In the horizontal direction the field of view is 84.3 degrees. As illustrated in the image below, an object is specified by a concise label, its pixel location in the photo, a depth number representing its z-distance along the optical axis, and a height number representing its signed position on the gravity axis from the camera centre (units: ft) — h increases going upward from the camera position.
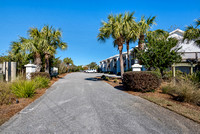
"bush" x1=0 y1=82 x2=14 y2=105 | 14.92 -3.54
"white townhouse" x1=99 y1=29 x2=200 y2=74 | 35.70 +6.88
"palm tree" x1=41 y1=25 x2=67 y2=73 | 43.43 +11.72
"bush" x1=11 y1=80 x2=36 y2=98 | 18.07 -3.22
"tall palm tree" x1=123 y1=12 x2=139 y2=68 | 35.99 +14.28
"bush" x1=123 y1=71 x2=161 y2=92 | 21.74 -2.47
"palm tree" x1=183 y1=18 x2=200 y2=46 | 30.58 +10.12
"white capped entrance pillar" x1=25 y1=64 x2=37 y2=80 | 34.71 -0.14
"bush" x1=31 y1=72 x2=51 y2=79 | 34.07 -1.46
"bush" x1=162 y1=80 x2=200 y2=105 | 15.33 -3.63
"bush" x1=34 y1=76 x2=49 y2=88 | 26.58 -3.17
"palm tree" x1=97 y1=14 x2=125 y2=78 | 35.86 +13.16
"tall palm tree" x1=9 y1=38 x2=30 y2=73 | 43.04 +5.55
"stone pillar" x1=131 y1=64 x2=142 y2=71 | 28.01 +0.42
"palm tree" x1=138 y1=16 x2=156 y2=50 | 38.83 +14.94
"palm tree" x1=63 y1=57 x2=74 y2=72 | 165.48 +13.15
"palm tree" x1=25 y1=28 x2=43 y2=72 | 39.11 +9.19
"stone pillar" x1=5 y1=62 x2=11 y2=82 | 29.53 -0.34
